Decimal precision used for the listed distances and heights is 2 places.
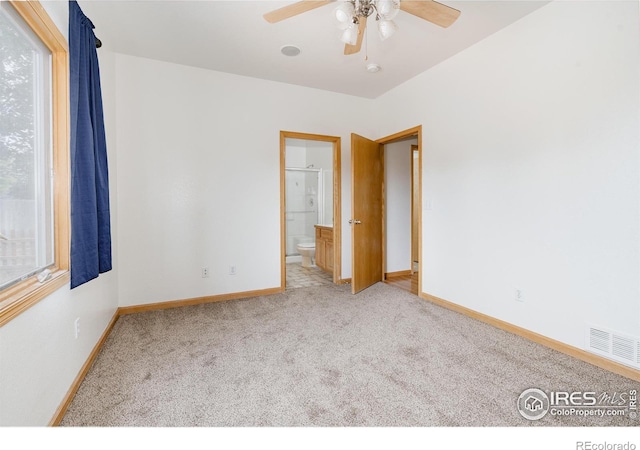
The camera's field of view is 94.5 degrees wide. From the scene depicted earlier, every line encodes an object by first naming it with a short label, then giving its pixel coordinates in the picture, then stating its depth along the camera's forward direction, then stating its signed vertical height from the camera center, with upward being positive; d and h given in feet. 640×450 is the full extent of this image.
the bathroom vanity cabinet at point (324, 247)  15.62 -1.55
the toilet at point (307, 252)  17.56 -1.98
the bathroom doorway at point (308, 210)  16.21 +0.69
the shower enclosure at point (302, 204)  20.61 +1.11
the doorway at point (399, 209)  14.75 +0.48
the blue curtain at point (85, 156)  5.76 +1.41
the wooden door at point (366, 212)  12.14 +0.30
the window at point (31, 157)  4.21 +1.11
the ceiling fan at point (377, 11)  5.71 +4.20
